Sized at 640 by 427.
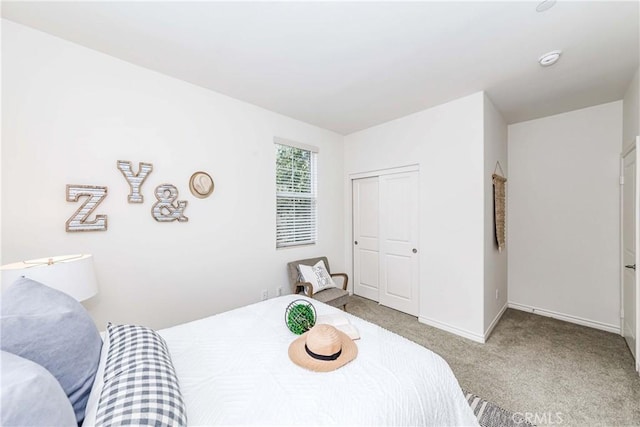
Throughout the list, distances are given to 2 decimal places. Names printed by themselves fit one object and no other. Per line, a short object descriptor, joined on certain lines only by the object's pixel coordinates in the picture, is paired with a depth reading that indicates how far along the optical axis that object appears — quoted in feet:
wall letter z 6.45
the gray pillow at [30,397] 1.99
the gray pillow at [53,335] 2.94
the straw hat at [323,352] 4.29
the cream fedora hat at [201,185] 8.59
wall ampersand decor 7.84
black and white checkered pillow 2.70
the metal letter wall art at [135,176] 7.21
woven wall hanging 10.14
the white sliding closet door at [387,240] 11.49
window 11.43
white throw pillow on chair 10.62
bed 3.27
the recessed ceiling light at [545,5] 5.20
